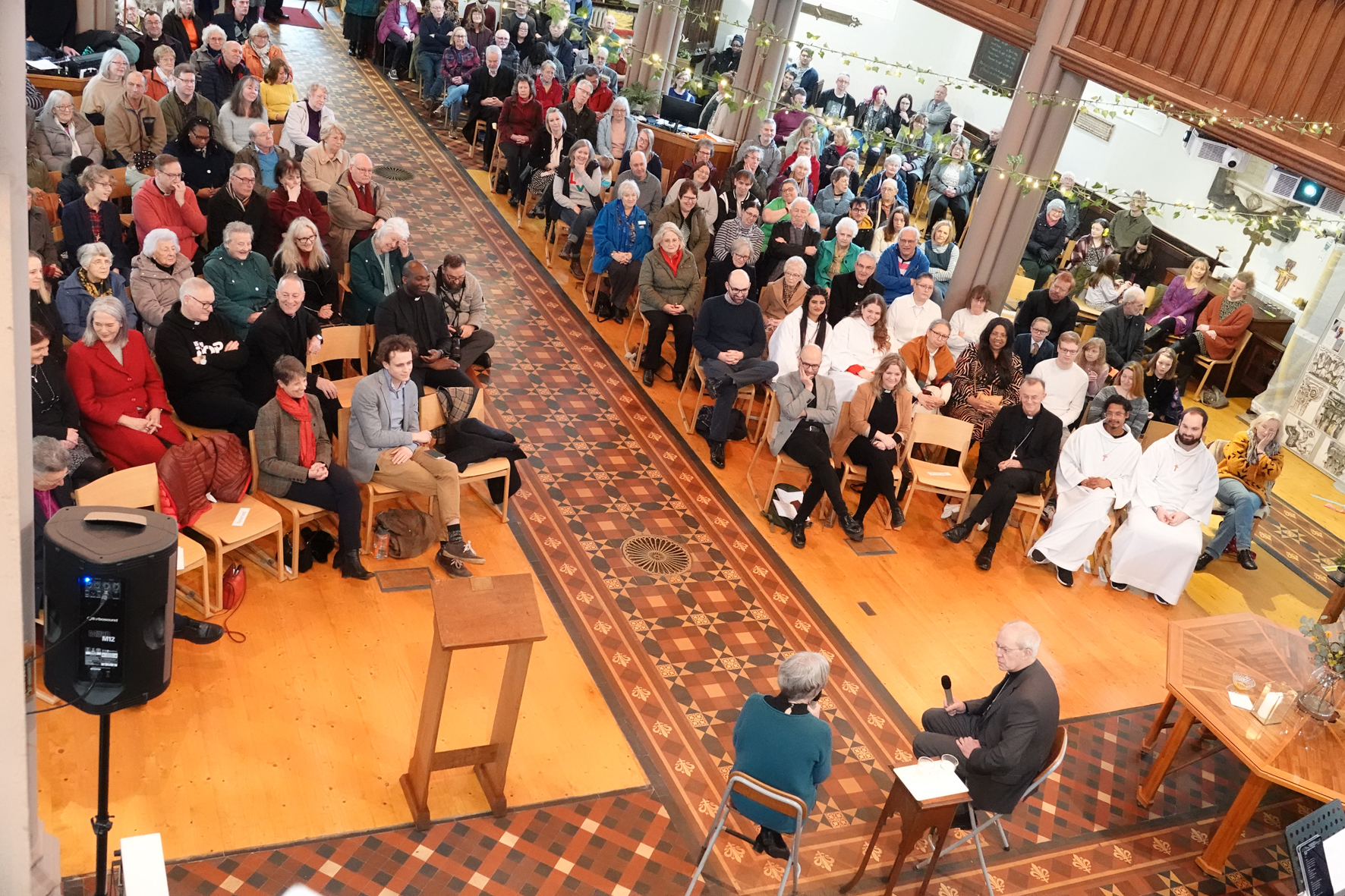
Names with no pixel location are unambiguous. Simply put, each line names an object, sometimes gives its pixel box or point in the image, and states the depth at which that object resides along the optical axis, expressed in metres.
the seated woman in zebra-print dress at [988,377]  8.02
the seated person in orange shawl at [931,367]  8.02
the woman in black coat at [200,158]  8.31
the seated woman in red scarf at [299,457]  5.67
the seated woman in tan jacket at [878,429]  7.35
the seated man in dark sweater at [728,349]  7.75
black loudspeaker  3.38
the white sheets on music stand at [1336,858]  4.41
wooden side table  4.42
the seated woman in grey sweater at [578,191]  10.03
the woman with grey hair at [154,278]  6.55
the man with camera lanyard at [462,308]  7.35
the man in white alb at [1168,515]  7.37
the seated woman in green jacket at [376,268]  7.51
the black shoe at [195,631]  5.31
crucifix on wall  10.93
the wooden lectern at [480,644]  4.30
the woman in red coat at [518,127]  11.37
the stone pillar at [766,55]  12.80
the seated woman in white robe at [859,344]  8.14
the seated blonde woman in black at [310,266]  7.12
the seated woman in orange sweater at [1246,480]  7.93
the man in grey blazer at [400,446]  5.98
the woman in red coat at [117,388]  5.62
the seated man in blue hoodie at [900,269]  9.31
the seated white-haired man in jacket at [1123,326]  9.42
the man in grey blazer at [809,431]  7.19
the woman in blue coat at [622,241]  9.14
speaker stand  3.58
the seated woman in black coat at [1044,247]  11.65
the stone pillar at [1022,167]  8.67
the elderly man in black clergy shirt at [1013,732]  4.74
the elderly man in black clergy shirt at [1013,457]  7.36
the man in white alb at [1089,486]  7.43
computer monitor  13.46
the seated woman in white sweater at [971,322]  8.80
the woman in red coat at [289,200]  7.79
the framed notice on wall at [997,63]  15.19
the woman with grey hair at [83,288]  6.23
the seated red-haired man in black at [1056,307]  8.95
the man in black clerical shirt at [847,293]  8.91
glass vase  5.60
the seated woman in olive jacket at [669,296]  8.54
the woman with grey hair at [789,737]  4.30
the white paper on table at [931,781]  4.40
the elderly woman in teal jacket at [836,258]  9.52
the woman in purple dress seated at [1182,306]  10.64
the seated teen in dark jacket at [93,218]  6.99
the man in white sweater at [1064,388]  8.20
